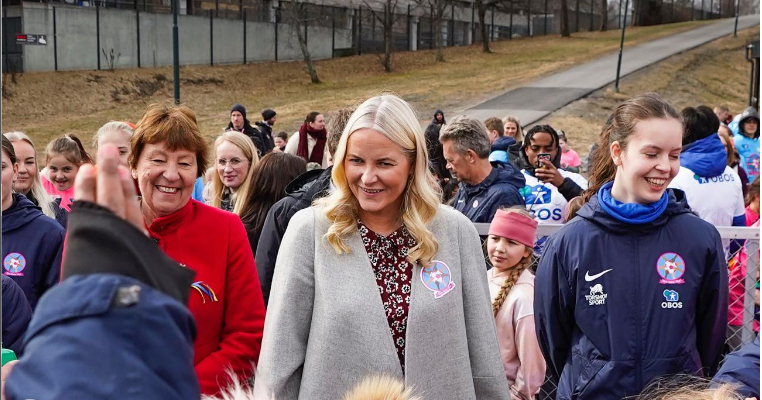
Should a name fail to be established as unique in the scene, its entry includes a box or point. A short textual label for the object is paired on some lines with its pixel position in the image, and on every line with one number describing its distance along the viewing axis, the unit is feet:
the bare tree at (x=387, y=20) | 153.89
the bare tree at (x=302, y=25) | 140.26
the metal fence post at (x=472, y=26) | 195.72
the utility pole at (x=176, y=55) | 65.16
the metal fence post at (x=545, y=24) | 218.18
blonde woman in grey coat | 9.71
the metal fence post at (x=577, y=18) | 217.03
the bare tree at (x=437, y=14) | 163.73
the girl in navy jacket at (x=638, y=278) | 11.53
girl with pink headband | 14.87
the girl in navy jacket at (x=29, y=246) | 13.75
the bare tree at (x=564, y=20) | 199.00
